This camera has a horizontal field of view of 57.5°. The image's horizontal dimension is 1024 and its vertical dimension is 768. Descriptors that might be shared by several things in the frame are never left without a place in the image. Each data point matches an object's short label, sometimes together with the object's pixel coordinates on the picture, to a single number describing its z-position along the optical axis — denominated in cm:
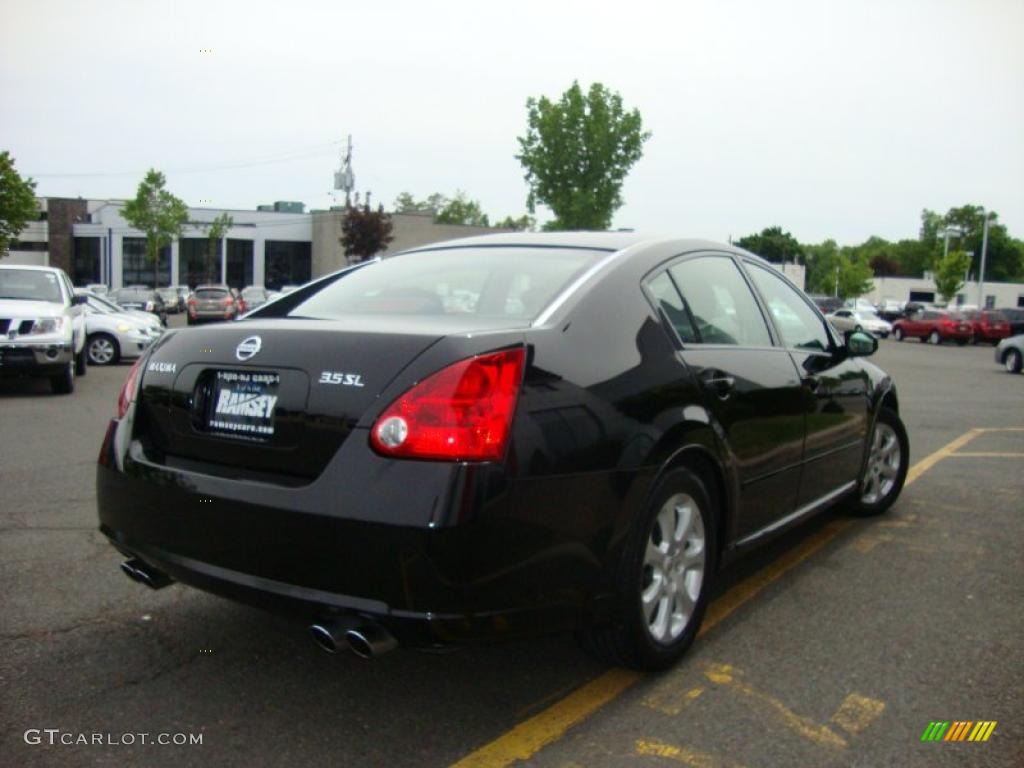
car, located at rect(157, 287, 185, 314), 5135
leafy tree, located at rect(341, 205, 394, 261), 5934
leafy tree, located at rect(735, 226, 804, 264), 12838
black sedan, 260
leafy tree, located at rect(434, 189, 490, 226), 11625
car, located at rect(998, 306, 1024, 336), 4150
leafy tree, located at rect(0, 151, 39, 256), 3531
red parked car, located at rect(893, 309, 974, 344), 3984
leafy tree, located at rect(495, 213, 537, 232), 10709
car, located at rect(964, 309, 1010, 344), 4028
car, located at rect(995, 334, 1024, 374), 2200
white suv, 1119
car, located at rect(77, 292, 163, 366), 1666
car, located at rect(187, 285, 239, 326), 3469
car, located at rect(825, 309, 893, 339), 4241
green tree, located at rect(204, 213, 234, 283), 6456
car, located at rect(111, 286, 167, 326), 3956
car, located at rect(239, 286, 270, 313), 4188
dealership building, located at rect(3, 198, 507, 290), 6712
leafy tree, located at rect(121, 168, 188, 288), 5869
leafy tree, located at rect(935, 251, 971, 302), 7588
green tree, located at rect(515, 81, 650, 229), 5766
